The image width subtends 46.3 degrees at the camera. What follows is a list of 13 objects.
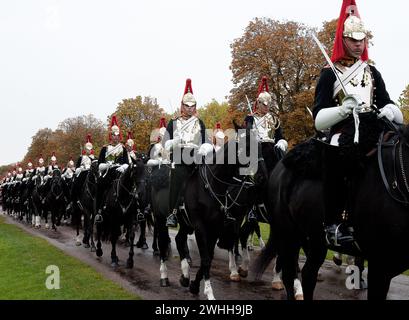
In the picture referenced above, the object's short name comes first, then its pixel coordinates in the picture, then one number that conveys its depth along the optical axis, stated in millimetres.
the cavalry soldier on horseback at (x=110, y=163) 14734
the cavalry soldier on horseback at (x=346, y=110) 5207
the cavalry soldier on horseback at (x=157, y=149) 12627
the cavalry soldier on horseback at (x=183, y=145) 9344
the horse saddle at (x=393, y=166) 4766
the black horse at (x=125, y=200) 13445
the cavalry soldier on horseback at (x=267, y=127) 9664
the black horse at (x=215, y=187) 8086
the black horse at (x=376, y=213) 4777
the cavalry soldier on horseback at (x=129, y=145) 18266
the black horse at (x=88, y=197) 15836
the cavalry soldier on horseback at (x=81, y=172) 18350
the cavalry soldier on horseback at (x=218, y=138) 16805
